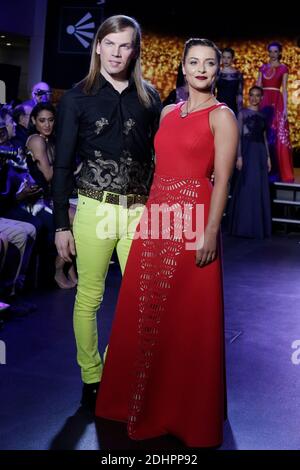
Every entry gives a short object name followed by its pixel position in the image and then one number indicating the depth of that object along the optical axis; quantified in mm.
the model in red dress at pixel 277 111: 7797
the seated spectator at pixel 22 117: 5421
